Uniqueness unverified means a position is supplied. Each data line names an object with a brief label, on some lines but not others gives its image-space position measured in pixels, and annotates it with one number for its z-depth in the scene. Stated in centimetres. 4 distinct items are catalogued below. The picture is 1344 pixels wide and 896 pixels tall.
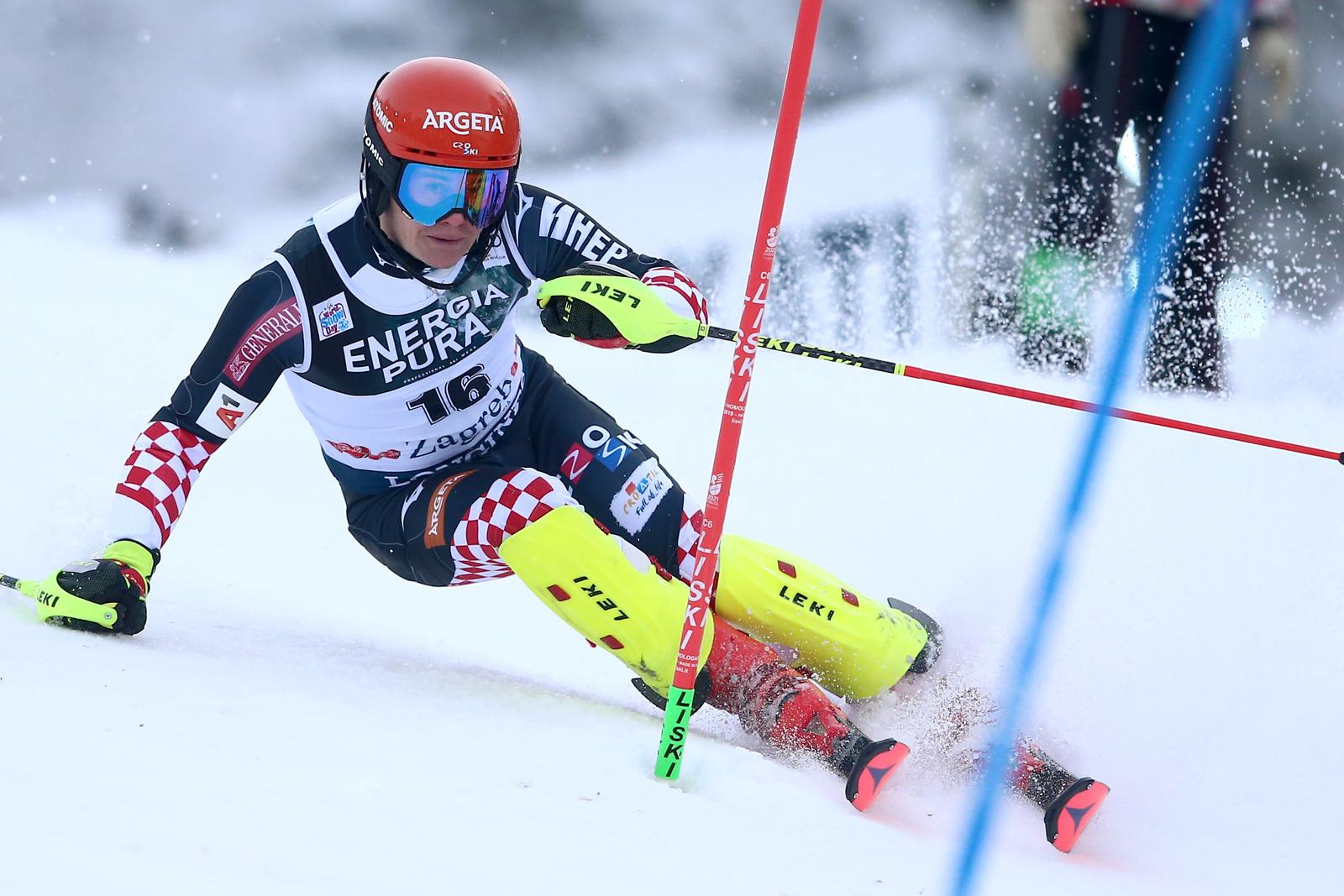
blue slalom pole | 1928
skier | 1965
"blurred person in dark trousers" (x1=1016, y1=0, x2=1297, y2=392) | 2875
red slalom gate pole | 1938
